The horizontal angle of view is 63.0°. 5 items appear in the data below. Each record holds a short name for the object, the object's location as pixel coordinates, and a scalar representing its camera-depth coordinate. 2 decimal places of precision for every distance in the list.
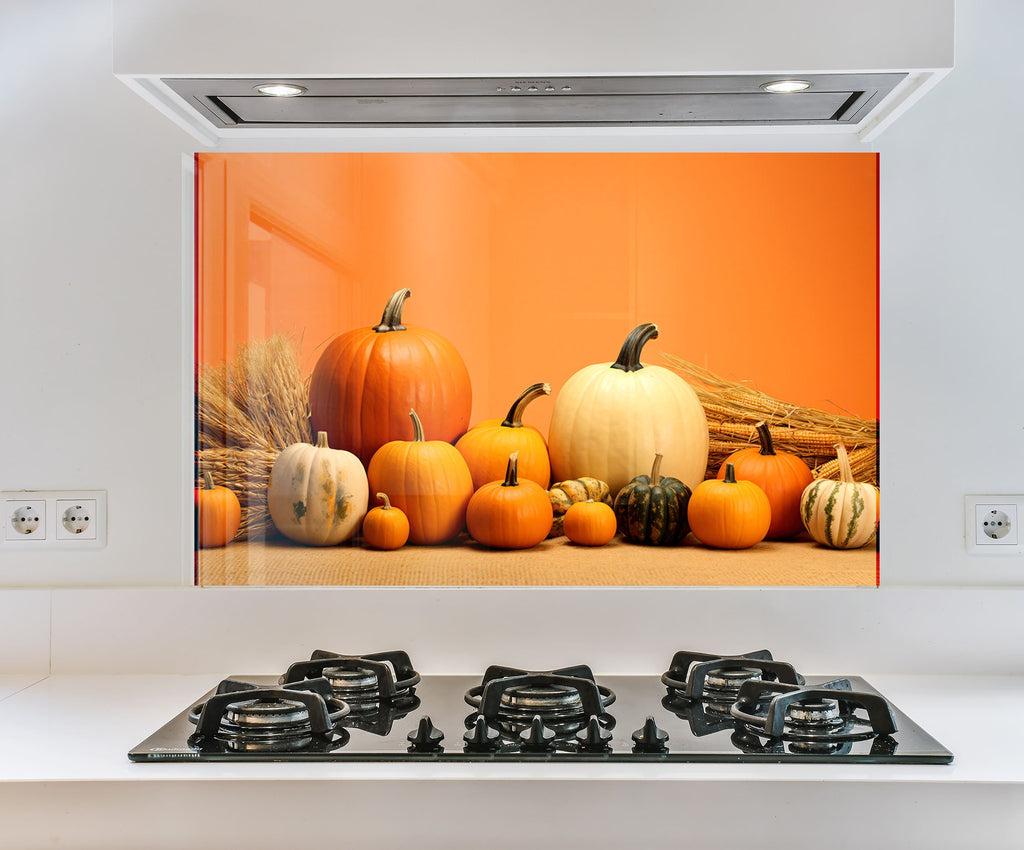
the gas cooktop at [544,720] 0.90
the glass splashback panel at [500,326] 1.30
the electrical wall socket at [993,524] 1.28
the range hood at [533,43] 0.94
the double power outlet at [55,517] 1.30
